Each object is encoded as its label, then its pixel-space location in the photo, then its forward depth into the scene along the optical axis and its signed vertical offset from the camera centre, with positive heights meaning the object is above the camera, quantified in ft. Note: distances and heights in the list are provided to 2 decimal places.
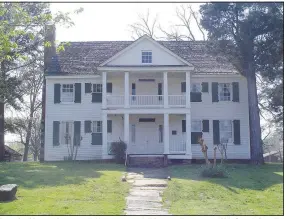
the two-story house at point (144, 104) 55.78 +3.60
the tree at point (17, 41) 27.32 +11.08
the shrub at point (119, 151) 50.37 -4.98
